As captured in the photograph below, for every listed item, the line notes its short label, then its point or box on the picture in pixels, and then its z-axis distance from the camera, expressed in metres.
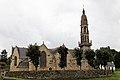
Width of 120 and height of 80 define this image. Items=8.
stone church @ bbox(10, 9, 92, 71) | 48.85
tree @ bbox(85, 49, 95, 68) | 44.40
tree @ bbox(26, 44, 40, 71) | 40.76
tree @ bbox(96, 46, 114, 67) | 44.76
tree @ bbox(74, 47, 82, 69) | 45.52
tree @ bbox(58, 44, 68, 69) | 44.88
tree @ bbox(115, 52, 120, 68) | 68.75
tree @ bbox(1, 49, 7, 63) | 77.55
